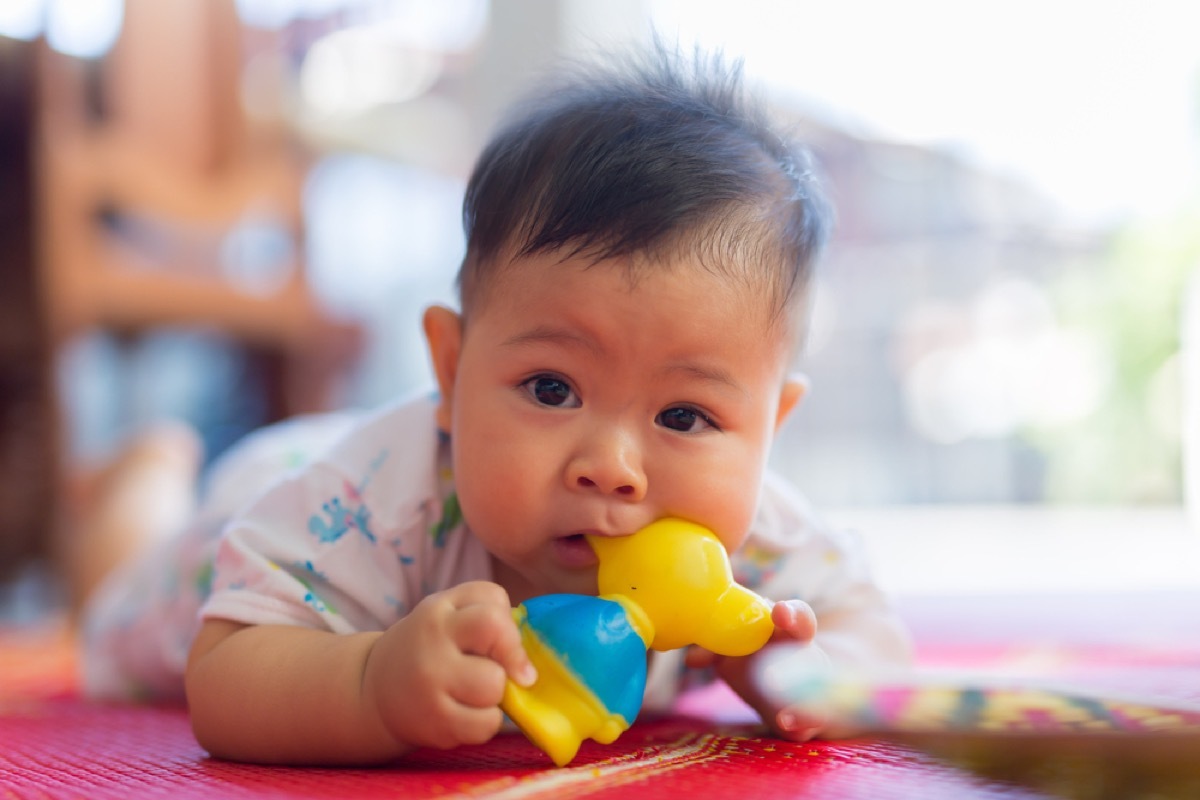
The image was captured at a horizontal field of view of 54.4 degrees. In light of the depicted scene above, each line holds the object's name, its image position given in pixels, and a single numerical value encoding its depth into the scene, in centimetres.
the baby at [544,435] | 58
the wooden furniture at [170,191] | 184
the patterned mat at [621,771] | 50
